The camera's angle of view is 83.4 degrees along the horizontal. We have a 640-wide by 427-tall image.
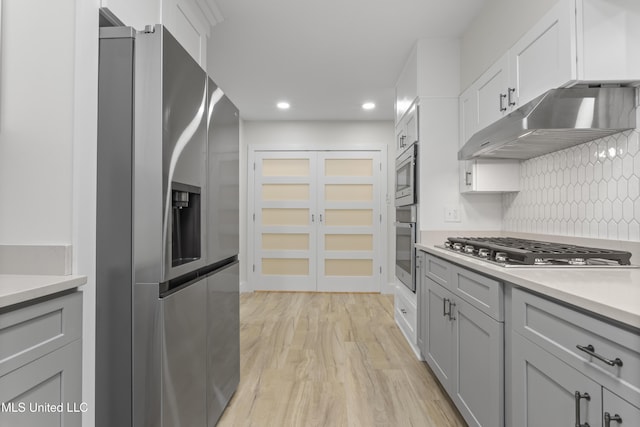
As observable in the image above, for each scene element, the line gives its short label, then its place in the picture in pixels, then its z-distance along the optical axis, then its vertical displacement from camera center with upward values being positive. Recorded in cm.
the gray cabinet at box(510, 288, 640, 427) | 80 -40
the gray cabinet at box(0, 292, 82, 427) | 82 -38
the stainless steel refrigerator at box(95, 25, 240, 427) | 119 -5
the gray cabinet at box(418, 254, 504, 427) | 142 -61
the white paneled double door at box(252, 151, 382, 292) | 520 -7
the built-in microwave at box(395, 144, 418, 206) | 286 +34
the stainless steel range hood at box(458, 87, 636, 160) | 152 +45
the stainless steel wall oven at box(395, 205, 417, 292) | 290 -25
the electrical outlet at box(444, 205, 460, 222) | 278 +3
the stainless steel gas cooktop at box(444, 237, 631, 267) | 143 -16
